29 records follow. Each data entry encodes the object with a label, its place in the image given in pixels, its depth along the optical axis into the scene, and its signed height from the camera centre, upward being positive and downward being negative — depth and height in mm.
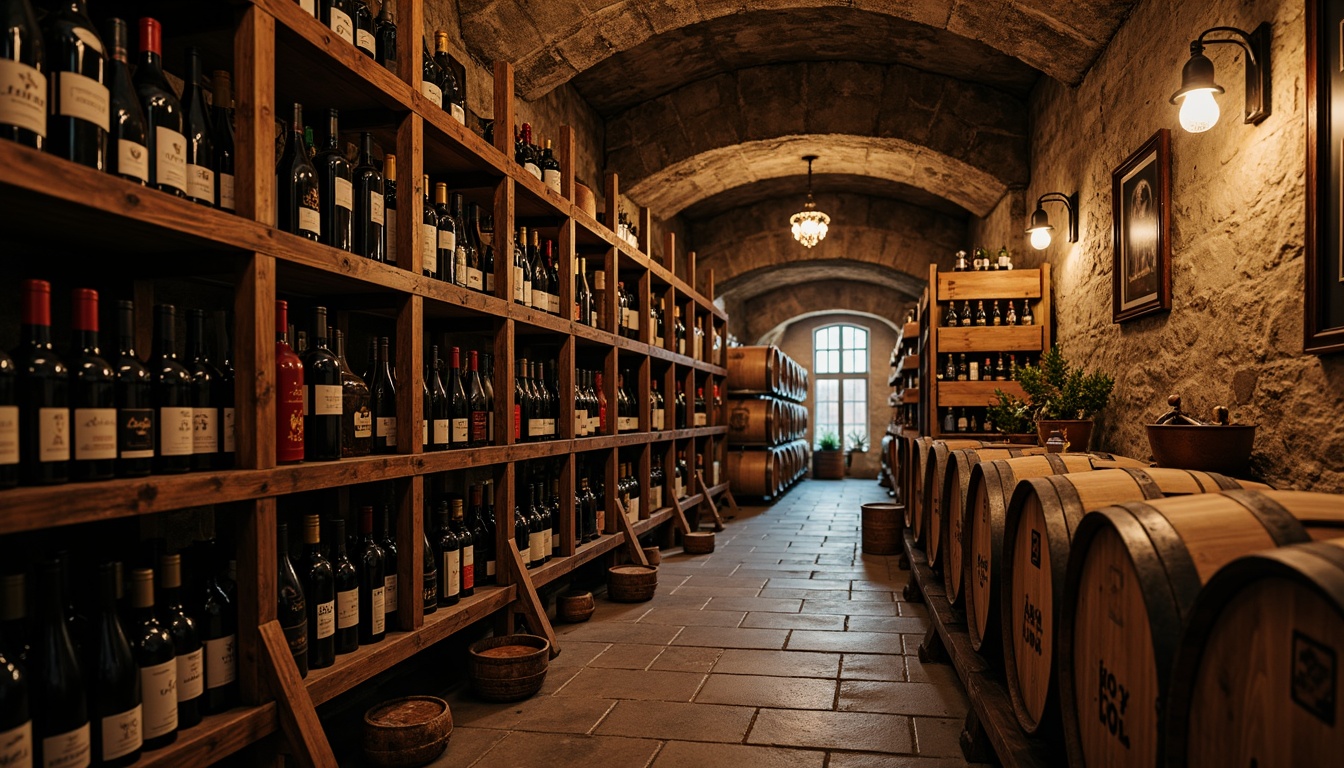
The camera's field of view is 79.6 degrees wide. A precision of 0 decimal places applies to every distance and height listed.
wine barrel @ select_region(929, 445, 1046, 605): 2898 -487
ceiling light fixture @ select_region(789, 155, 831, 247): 8445 +1687
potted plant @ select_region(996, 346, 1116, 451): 3898 -68
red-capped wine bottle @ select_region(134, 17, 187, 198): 1787 +610
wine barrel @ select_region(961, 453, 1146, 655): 2229 -425
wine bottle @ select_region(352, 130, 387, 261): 2564 +588
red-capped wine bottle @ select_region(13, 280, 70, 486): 1531 -14
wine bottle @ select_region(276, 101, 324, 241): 2252 +558
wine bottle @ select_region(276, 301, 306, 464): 2148 -33
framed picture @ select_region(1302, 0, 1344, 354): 2379 +604
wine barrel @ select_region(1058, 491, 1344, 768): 1161 -314
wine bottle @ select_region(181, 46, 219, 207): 1881 +621
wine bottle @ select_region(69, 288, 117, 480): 1606 -22
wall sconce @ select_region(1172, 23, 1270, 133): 2795 +1035
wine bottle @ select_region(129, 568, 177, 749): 1665 -574
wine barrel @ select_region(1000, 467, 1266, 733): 1698 -392
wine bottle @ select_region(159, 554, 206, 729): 1773 -563
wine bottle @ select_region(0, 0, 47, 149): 1462 +571
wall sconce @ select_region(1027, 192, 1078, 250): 5402 +1081
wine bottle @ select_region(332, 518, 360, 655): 2320 -602
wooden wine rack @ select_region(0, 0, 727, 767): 1599 +316
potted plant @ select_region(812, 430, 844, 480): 14172 -1394
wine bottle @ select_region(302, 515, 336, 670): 2205 -589
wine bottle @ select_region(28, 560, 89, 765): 1512 -569
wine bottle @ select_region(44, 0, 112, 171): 1577 +595
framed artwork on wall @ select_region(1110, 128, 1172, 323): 3709 +755
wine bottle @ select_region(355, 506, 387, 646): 2459 -613
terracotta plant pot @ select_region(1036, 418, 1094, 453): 3877 -235
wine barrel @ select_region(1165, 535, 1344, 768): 852 -336
